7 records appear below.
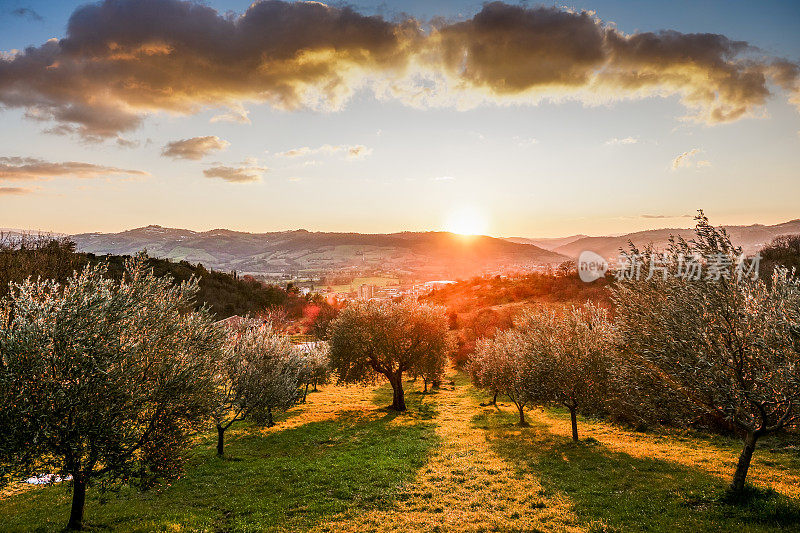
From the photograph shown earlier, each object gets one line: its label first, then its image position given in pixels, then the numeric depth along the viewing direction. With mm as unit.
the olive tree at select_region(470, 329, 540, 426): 32750
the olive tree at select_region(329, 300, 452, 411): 45188
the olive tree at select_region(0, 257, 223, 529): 13984
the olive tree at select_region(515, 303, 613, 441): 28844
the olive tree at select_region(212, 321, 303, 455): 30734
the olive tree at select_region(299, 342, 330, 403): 60094
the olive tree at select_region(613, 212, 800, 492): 15812
